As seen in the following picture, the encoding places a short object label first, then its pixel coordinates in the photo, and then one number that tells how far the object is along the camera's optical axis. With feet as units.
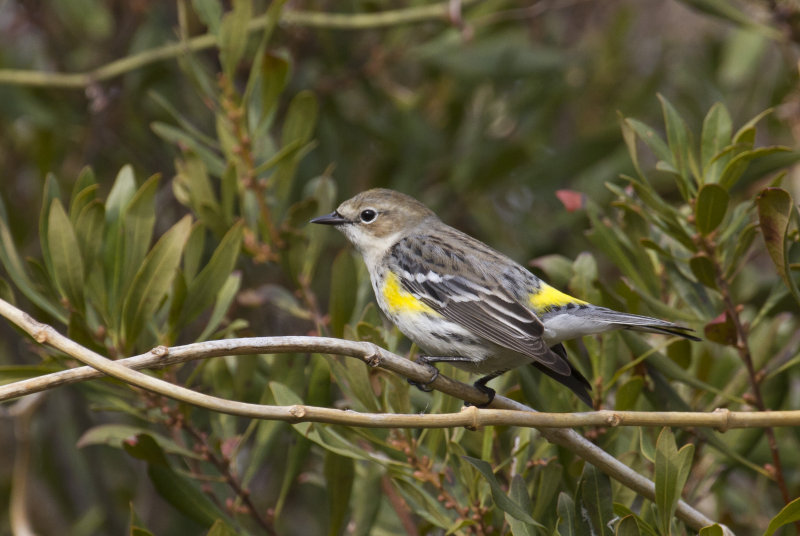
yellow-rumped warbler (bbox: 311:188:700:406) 19.72
